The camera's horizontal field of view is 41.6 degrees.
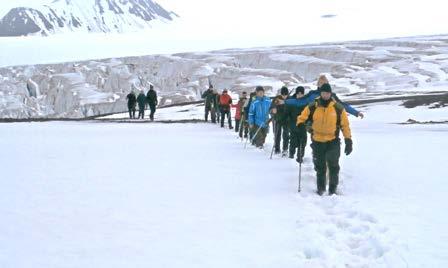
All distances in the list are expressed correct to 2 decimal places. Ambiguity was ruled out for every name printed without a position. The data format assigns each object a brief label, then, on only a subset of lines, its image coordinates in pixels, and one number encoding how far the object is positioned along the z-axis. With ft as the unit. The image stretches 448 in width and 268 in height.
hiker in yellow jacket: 29.35
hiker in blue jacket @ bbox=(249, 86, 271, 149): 49.85
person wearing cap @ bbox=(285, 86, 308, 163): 40.87
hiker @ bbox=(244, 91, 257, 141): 53.42
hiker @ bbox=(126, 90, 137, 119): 106.85
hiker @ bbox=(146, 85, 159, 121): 95.25
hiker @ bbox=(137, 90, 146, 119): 100.98
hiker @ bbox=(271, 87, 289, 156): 44.47
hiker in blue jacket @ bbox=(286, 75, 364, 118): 32.14
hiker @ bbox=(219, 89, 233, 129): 73.56
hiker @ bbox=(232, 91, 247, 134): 63.93
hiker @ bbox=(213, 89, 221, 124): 82.70
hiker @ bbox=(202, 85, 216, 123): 84.06
